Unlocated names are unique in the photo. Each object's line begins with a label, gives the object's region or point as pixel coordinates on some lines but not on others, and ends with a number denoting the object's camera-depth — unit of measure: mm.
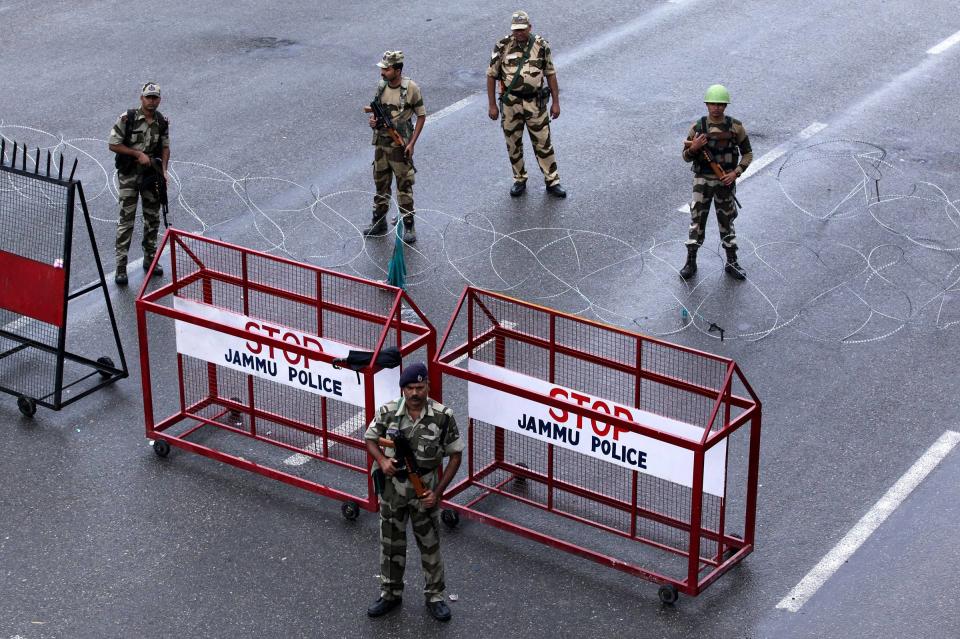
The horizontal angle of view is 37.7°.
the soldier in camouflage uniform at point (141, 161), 13008
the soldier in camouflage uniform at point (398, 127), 13680
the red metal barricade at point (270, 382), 9828
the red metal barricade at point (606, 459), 8906
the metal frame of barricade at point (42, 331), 11133
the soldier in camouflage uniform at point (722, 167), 12914
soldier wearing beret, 8469
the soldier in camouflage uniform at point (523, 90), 14883
